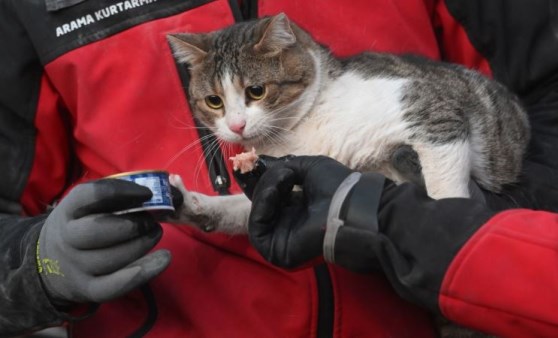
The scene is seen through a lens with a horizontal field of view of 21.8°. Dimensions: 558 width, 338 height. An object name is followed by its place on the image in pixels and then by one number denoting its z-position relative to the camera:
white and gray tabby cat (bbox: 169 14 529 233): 1.22
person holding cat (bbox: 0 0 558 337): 1.12
